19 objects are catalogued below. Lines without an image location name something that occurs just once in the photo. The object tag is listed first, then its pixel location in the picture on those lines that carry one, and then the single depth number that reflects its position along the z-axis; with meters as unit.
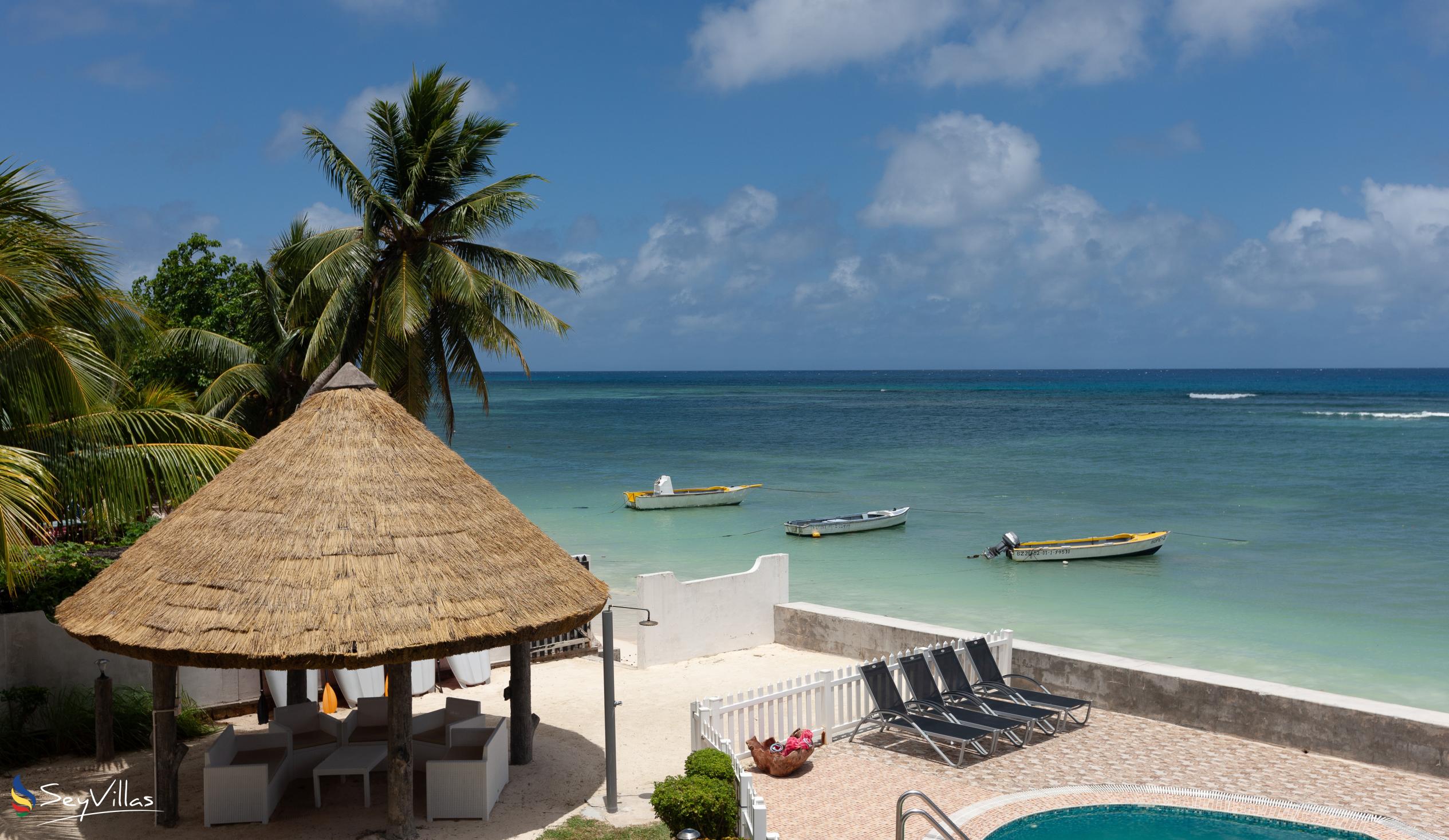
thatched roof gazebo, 7.68
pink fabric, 9.82
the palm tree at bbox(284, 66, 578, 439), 16.72
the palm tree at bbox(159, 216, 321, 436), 19.62
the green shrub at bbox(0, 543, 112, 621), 11.03
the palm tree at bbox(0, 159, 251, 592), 8.76
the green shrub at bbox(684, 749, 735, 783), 8.26
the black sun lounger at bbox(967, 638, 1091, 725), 10.96
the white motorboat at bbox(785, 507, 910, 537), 34.16
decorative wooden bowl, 9.78
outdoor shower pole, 9.05
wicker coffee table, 9.16
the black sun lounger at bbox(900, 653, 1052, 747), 10.47
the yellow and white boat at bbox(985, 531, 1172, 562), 28.88
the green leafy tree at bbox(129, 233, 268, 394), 22.33
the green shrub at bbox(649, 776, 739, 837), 7.90
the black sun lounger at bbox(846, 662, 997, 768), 10.18
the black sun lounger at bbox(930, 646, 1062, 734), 10.76
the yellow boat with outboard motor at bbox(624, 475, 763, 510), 40.50
